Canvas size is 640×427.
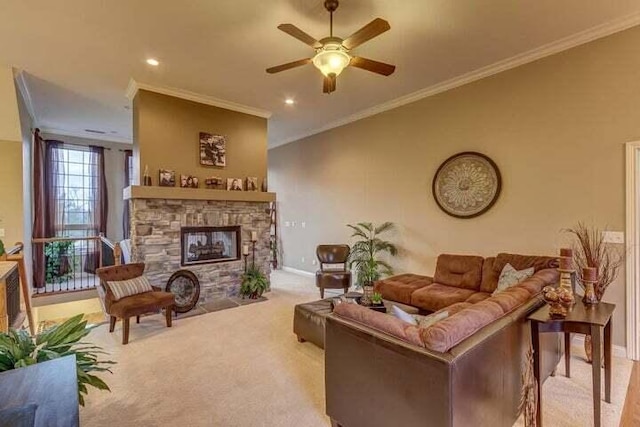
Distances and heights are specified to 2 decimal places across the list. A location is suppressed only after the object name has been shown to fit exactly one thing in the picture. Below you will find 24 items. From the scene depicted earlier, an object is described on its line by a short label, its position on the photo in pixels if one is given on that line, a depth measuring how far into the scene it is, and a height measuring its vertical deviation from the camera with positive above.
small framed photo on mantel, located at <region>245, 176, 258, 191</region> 5.77 +0.54
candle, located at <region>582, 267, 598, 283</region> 2.54 -0.56
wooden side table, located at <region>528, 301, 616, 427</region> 2.02 -0.81
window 7.06 +0.60
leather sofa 1.54 -0.88
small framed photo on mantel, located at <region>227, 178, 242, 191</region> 5.54 +0.51
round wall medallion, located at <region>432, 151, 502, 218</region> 4.21 +0.35
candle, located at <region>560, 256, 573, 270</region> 2.41 -0.44
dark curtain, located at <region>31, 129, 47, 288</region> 6.28 +0.17
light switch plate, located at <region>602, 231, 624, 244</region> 3.22 -0.32
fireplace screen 5.20 -0.56
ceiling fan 2.43 +1.39
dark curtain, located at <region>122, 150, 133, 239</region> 7.82 +0.75
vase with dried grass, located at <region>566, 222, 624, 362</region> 3.07 -0.52
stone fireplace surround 4.62 -0.29
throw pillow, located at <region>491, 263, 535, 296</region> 3.29 -0.74
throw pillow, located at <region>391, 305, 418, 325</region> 2.18 -0.75
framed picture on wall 5.26 +1.09
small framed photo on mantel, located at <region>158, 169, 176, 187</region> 4.82 +0.56
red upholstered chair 3.62 -1.07
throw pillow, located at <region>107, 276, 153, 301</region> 3.80 -0.93
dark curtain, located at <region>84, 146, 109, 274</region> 7.48 +0.43
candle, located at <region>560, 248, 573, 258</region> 2.73 -0.41
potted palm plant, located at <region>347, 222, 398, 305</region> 5.40 -0.76
